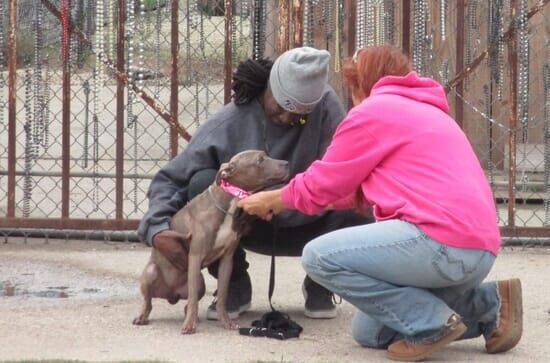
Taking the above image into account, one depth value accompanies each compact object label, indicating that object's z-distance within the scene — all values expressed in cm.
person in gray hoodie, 843
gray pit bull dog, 811
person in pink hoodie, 717
